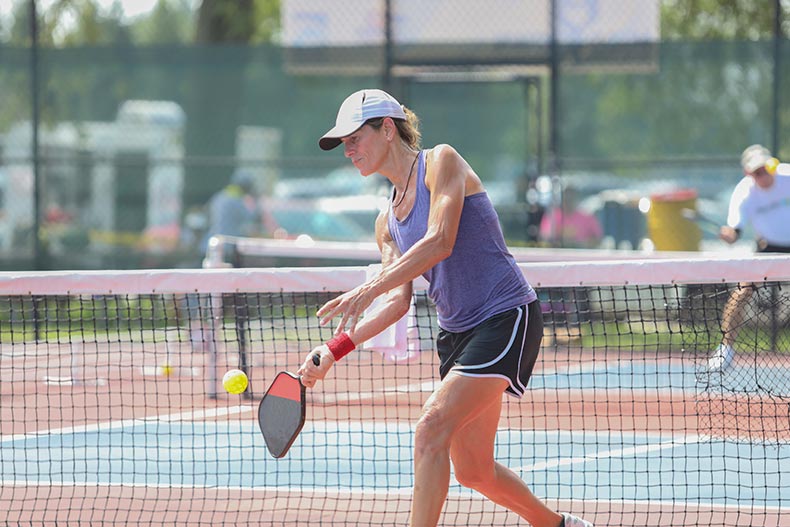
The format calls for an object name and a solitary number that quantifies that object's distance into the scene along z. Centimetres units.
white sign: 2575
